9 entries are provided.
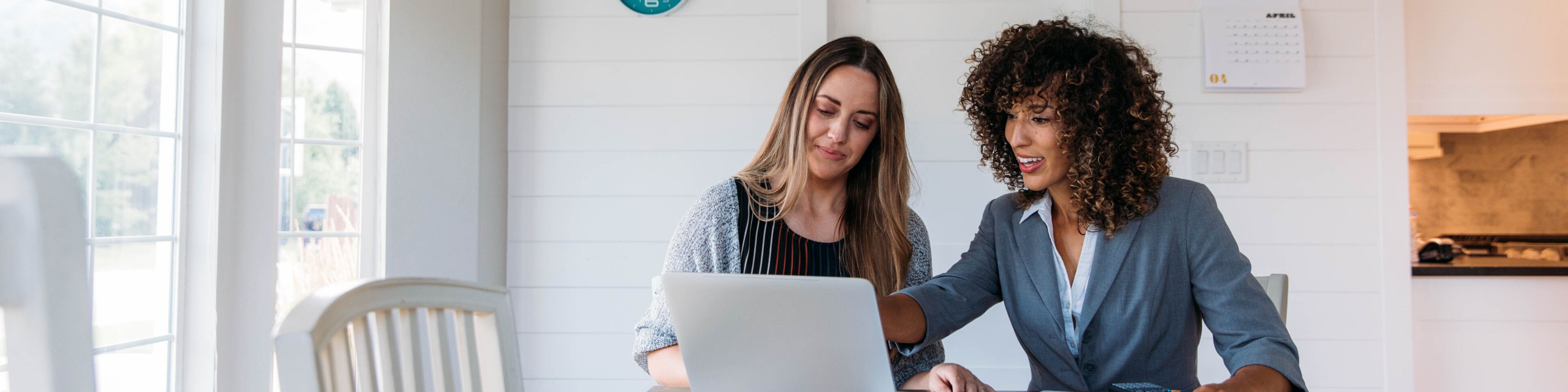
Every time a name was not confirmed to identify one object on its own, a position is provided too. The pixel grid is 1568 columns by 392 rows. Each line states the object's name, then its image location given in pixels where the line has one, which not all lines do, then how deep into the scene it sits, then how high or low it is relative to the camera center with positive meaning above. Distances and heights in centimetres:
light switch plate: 231 +14
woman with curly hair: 133 -5
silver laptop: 94 -15
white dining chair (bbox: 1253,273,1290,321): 162 -16
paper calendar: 228 +44
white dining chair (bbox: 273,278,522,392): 66 -14
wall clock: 239 +59
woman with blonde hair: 156 +1
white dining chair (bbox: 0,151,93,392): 56 -5
